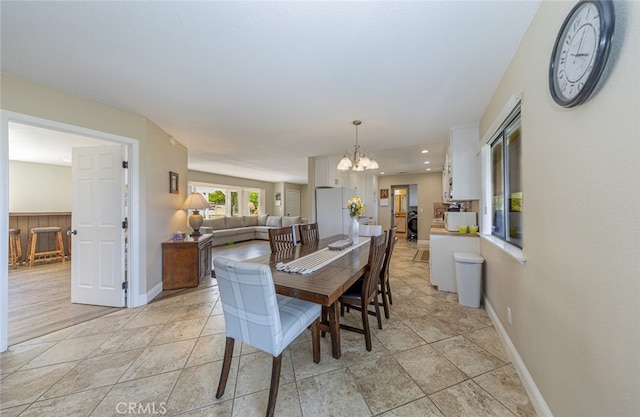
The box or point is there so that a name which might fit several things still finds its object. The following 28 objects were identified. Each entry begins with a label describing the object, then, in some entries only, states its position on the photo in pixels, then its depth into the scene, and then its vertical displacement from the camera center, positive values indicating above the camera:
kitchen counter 3.19 -0.35
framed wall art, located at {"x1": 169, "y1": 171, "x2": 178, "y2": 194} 3.65 +0.43
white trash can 2.77 -0.86
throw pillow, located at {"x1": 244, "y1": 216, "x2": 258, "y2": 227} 8.64 -0.43
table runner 1.84 -0.47
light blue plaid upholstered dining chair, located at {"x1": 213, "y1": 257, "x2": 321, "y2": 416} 1.30 -0.64
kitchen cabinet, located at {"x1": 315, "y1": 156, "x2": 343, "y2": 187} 5.06 +0.83
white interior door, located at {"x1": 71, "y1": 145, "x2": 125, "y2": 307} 2.88 -0.20
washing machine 7.98 -0.58
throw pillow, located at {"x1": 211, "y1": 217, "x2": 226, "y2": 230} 7.50 -0.48
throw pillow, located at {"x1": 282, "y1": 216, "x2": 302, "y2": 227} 8.75 -0.42
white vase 3.00 -0.28
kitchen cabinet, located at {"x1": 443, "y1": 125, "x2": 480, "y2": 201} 3.24 +0.64
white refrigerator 5.02 -0.05
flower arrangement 2.96 +0.02
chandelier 3.12 +0.61
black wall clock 0.85 +0.66
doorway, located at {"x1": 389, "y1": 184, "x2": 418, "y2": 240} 8.14 +0.02
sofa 7.33 -0.60
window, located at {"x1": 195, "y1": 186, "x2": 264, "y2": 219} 8.95 +0.36
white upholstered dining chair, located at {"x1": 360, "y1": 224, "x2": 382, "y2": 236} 3.98 -0.38
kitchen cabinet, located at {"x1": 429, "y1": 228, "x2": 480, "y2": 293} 3.20 -0.64
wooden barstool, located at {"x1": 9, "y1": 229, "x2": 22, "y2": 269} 4.67 -0.77
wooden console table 3.45 -0.81
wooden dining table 1.44 -0.49
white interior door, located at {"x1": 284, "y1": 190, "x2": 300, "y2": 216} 10.76 +0.32
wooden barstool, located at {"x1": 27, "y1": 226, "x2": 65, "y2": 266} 4.74 -0.82
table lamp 4.00 +0.06
